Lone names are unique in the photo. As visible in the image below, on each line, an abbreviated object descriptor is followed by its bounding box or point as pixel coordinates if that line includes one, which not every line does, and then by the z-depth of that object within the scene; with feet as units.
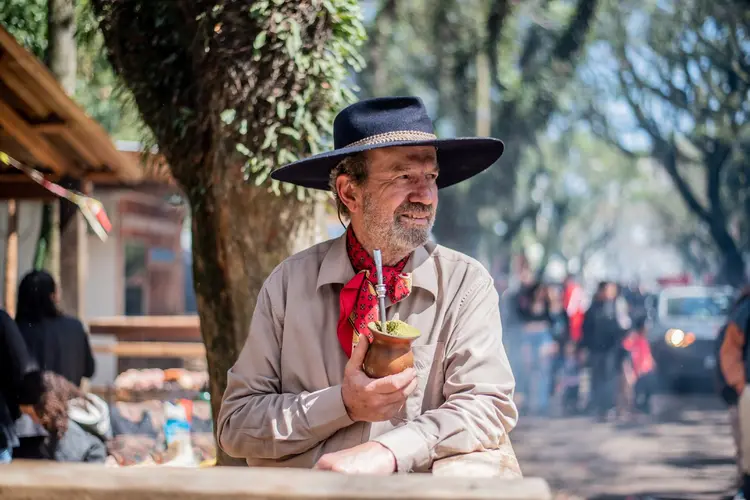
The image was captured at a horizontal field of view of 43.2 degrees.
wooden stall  22.38
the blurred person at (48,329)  23.97
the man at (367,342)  8.48
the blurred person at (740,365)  20.42
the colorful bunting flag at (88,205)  23.35
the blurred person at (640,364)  47.09
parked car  52.21
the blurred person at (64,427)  20.83
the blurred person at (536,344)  48.83
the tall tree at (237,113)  14.93
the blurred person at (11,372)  17.22
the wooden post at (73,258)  28.99
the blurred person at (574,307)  50.06
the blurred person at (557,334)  50.19
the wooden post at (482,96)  63.67
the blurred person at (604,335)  46.70
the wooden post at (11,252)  27.17
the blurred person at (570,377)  49.11
